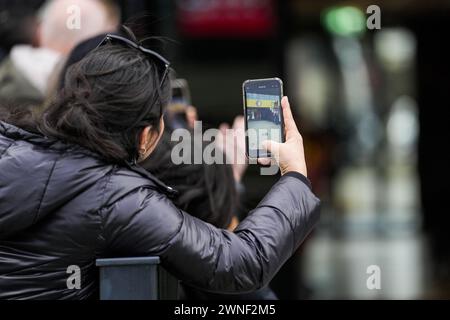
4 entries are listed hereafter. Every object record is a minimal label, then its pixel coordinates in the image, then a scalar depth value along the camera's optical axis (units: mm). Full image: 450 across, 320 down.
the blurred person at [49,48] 6961
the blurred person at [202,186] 5215
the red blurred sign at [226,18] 11297
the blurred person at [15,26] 8164
